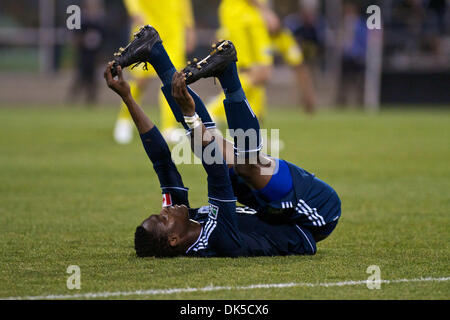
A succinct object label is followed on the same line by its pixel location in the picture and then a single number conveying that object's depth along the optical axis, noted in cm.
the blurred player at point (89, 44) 2191
